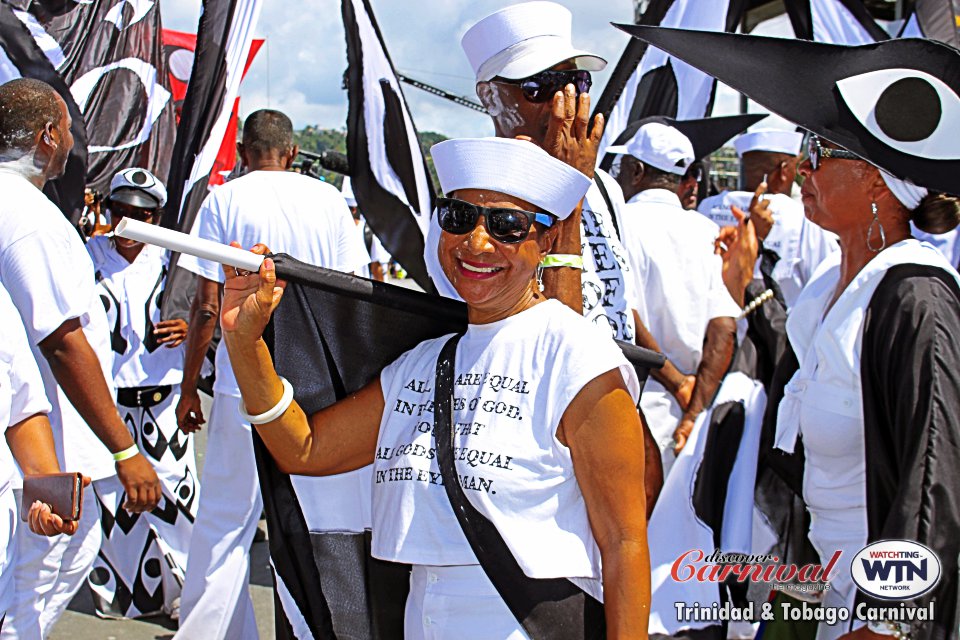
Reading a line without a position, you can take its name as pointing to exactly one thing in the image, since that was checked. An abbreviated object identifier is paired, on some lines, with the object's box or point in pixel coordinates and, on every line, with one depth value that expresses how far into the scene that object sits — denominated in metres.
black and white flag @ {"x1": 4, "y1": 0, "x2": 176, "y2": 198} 5.73
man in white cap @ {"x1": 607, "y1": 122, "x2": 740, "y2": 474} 3.77
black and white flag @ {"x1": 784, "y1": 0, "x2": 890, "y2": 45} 6.73
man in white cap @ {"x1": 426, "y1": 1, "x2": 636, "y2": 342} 2.55
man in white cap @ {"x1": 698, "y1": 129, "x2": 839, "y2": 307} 4.89
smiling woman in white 1.84
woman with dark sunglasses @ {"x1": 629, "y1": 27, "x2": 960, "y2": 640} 2.21
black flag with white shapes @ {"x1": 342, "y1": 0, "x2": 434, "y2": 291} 3.87
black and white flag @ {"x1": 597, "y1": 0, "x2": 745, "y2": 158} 6.07
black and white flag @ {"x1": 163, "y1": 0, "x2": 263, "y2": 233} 4.45
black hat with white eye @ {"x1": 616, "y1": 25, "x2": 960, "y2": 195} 2.34
